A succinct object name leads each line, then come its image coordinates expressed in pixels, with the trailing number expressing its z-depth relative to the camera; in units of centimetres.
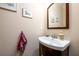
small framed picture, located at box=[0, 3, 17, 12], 123
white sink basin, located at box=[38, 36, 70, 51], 120
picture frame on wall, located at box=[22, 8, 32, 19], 128
